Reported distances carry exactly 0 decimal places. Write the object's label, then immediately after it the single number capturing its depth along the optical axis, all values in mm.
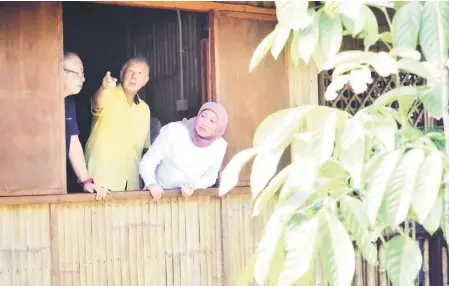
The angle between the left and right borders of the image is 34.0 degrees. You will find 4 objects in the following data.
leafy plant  1669
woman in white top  4766
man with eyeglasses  4590
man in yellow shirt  4965
